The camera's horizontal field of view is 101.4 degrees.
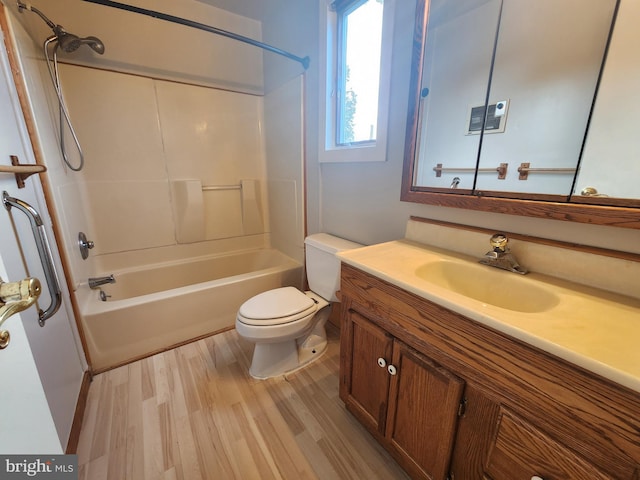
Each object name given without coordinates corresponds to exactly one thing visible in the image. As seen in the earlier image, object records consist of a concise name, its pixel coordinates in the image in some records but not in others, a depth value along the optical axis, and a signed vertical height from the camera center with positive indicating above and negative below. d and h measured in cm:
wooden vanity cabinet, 51 -55
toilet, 138 -75
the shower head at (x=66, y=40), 150 +77
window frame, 126 +45
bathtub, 154 -85
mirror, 76 +23
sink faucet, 91 -27
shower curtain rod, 126 +81
